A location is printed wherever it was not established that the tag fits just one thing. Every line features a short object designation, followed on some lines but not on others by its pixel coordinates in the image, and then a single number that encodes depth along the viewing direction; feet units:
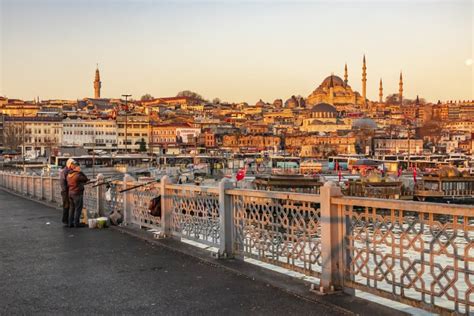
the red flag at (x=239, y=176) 157.17
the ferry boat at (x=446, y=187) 178.50
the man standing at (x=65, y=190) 43.29
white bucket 41.45
